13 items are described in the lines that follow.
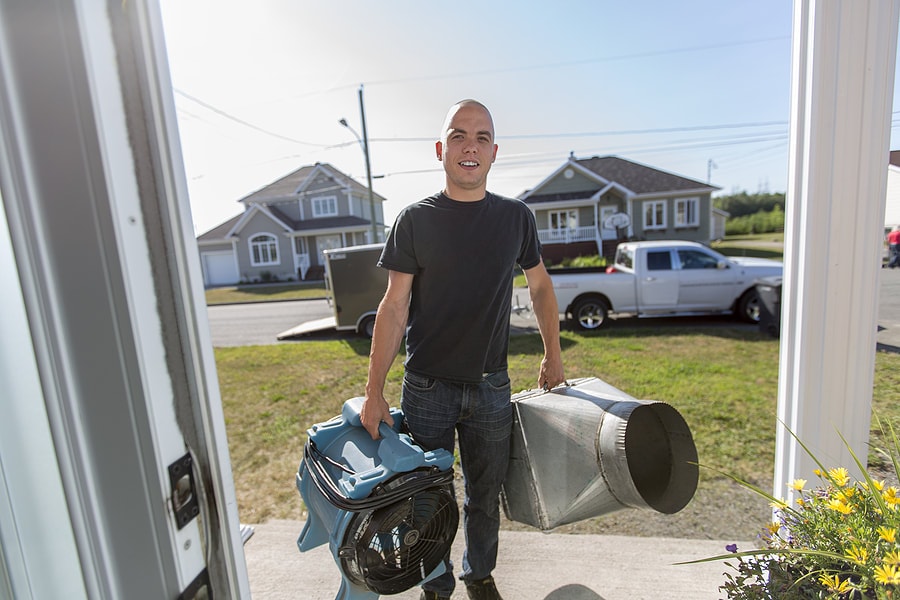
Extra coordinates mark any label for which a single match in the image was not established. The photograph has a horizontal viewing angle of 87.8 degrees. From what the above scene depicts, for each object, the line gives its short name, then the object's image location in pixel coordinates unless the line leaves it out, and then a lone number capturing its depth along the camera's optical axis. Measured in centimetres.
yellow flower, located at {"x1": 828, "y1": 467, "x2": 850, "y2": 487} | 123
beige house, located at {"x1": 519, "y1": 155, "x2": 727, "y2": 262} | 1994
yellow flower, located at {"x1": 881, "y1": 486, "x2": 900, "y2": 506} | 110
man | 170
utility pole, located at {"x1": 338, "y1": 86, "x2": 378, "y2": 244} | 1355
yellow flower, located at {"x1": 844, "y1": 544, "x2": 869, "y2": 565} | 101
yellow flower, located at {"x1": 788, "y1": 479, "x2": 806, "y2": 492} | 129
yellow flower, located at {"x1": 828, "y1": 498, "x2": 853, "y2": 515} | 112
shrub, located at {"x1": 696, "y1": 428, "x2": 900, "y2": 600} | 102
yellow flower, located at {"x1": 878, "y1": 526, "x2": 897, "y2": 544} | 97
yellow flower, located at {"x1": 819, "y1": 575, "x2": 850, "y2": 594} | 103
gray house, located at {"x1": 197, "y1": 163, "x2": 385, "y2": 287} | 2355
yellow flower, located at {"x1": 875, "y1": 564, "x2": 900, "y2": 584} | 91
